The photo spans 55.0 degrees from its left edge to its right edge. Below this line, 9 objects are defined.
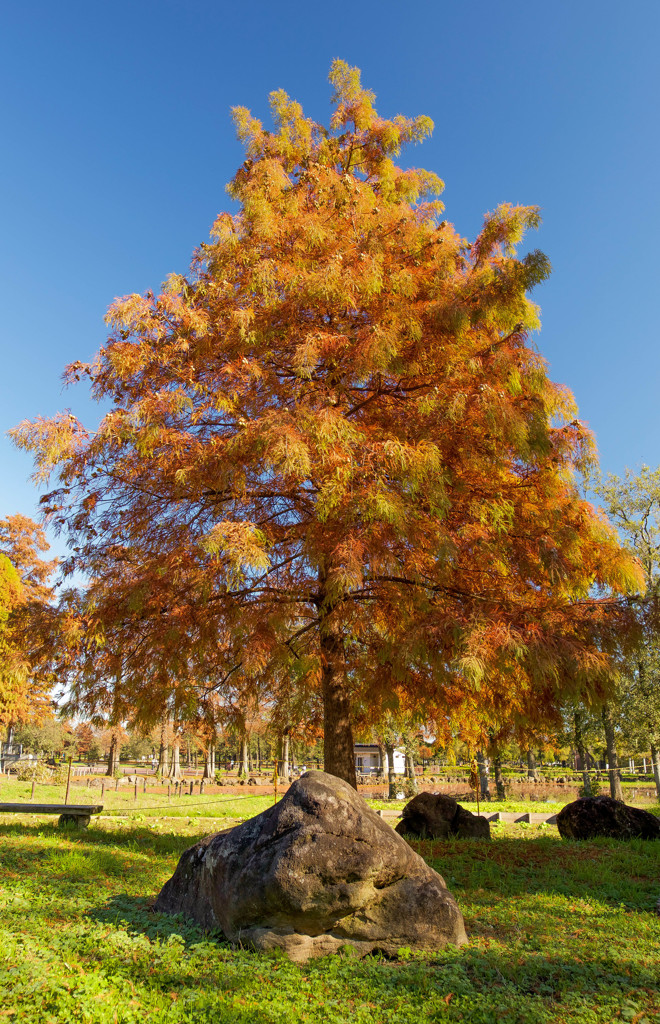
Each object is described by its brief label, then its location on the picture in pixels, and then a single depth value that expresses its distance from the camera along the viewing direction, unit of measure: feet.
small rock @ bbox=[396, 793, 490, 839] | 32.19
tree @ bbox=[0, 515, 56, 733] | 26.21
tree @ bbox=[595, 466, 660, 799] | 63.62
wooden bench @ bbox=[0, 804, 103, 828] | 32.81
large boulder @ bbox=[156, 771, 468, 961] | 13.84
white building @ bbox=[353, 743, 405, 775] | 173.99
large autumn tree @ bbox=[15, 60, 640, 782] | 21.94
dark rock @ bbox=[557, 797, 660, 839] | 31.30
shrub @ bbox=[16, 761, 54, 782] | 89.56
